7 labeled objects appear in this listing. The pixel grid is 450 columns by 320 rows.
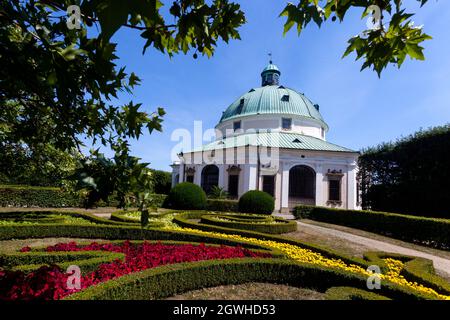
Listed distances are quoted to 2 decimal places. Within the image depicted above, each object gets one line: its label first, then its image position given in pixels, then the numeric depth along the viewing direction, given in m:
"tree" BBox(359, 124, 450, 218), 22.09
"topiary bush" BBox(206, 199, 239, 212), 25.16
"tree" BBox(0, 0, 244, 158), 1.61
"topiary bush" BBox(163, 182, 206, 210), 23.88
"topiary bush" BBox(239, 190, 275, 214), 22.95
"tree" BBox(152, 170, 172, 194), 44.01
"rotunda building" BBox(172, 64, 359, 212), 28.98
